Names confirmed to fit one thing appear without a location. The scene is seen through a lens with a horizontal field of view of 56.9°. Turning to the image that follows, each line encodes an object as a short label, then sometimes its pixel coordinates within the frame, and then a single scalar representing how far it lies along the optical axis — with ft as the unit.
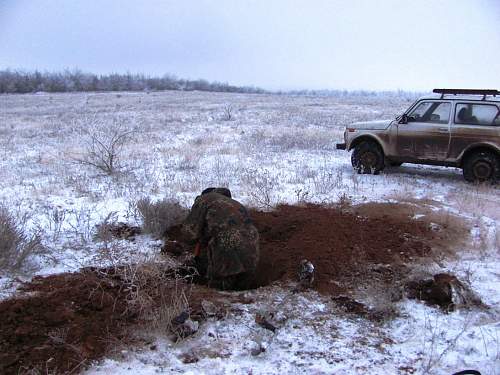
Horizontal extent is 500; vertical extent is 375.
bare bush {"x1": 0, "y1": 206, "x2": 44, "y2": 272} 16.79
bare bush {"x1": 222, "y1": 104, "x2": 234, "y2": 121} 79.12
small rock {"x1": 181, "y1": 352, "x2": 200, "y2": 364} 11.93
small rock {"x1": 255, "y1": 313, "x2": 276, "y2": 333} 13.29
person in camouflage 16.11
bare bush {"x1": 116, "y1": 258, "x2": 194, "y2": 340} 13.20
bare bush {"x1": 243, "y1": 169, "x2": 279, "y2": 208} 24.76
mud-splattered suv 29.86
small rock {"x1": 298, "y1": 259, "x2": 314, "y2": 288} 15.90
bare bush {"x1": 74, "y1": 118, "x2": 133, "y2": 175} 35.14
